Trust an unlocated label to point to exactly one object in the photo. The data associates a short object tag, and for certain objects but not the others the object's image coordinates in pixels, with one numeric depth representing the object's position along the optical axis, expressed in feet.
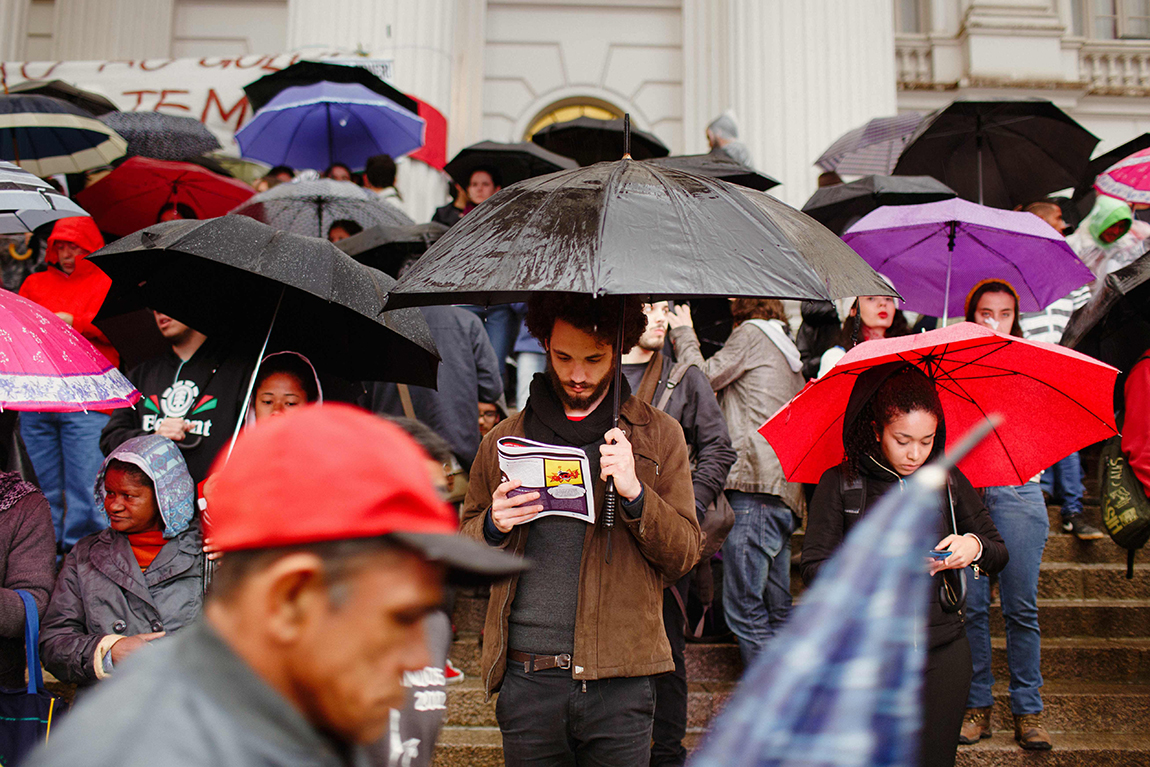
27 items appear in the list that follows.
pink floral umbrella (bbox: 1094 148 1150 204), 19.20
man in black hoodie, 12.17
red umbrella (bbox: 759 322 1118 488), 10.18
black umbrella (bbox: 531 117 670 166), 26.09
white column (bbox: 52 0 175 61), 42.52
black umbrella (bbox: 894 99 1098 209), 21.20
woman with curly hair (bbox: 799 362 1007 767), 9.64
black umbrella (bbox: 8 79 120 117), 26.35
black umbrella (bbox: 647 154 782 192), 19.29
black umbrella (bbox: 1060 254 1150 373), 13.91
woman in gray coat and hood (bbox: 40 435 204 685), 10.59
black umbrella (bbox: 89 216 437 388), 11.11
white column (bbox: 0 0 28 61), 37.96
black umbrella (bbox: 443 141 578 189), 22.93
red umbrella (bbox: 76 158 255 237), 22.79
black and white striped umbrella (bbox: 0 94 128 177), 21.03
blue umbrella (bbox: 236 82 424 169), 24.62
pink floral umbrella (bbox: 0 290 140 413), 10.14
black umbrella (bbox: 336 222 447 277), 17.69
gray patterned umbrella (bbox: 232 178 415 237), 19.02
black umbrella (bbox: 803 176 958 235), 19.43
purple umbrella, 15.87
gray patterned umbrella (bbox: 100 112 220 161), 25.73
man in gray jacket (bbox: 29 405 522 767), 3.29
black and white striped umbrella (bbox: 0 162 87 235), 14.26
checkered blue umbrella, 2.99
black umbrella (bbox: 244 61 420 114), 25.29
